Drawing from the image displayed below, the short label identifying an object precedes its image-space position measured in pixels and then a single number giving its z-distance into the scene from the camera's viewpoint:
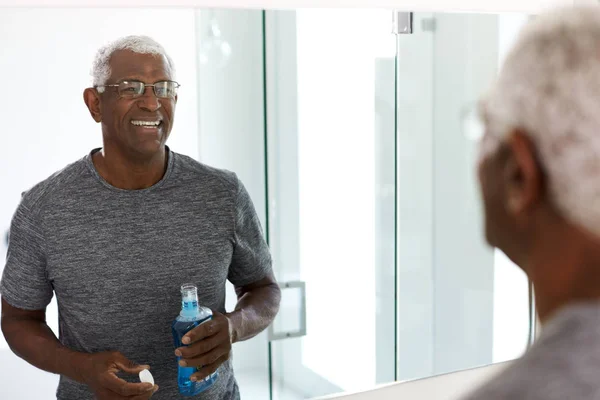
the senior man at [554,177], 0.55
